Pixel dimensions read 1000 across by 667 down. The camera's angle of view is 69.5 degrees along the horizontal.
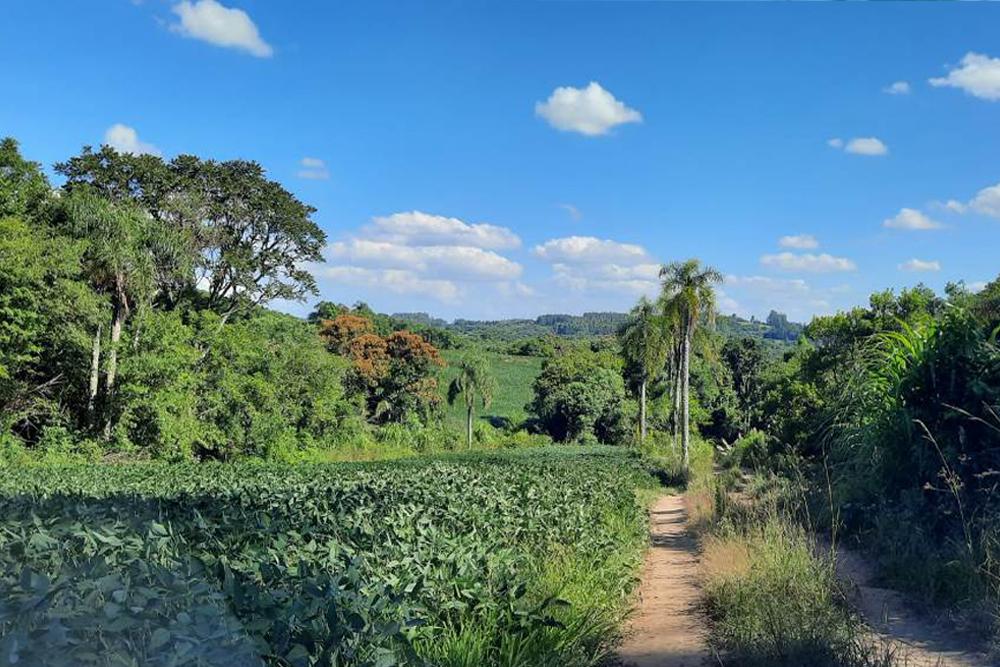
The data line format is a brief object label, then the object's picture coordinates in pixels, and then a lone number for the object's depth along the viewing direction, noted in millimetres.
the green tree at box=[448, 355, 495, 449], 55531
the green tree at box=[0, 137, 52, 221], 25312
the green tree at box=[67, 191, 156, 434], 27375
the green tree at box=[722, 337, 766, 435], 66000
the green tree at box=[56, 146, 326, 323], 31875
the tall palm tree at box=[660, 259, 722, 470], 35688
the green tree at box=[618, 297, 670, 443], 42359
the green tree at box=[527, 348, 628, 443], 60656
